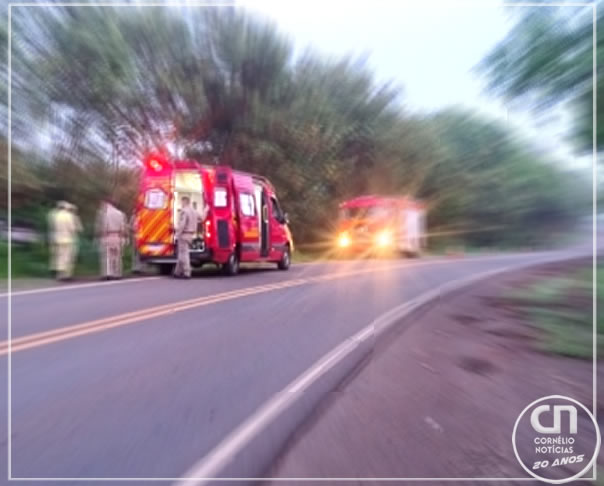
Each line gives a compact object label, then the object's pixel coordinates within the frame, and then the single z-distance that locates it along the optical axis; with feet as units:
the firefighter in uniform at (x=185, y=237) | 44.96
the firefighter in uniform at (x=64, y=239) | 47.55
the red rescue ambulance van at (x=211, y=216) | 26.84
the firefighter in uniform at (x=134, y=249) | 48.61
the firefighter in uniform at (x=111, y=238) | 47.50
